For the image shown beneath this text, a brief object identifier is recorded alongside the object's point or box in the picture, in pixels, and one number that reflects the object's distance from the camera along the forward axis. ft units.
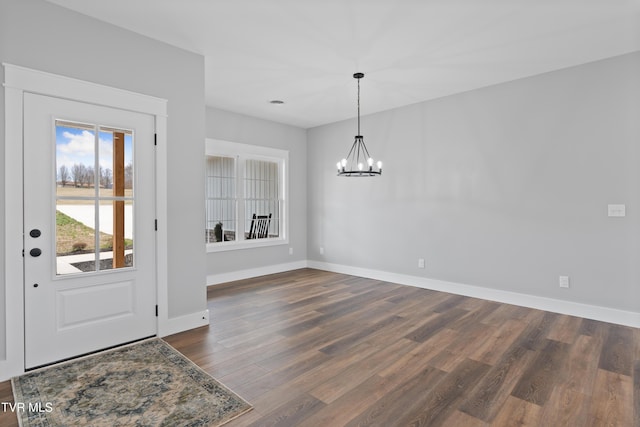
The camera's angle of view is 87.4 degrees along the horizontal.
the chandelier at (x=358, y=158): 19.94
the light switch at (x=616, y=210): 12.00
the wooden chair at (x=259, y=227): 20.53
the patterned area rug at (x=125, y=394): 6.70
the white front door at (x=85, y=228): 8.77
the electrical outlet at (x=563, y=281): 13.14
